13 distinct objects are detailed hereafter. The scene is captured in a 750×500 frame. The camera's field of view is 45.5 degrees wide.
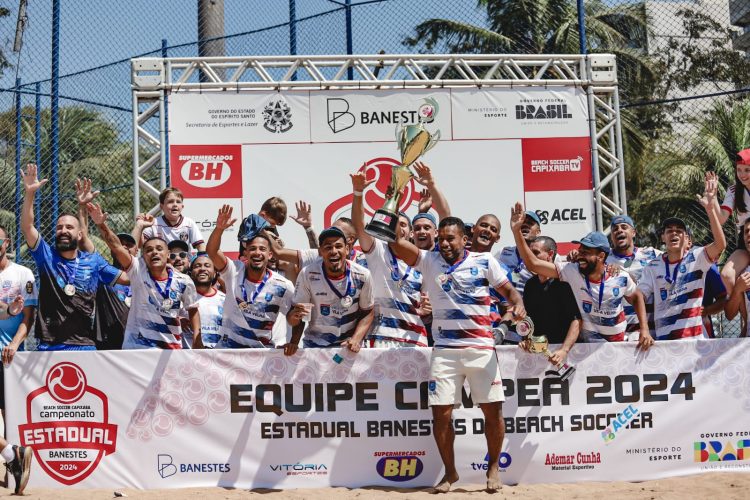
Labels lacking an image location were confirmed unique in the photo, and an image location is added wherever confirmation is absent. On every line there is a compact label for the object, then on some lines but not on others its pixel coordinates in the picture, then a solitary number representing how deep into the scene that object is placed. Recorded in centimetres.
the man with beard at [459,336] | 629
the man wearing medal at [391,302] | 679
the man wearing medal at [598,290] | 670
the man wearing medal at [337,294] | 651
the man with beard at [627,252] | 771
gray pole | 1230
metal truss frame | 1061
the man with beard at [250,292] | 667
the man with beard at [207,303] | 743
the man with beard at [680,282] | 699
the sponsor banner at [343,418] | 646
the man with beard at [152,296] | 673
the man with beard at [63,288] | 675
